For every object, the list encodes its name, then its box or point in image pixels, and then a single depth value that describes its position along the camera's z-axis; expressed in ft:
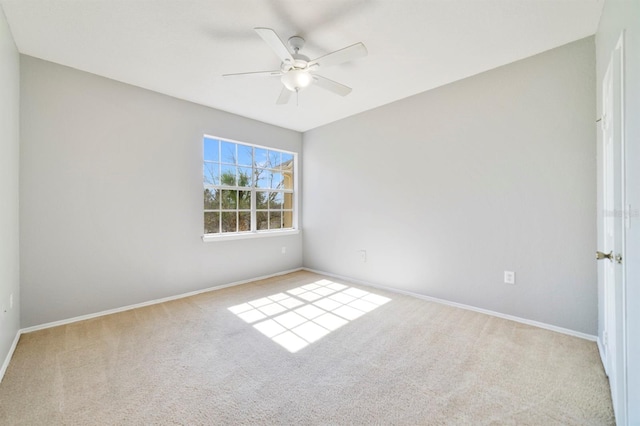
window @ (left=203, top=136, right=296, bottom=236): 12.67
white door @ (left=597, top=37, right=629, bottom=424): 4.05
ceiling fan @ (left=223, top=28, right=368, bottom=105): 6.18
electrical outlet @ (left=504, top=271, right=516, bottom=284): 8.79
